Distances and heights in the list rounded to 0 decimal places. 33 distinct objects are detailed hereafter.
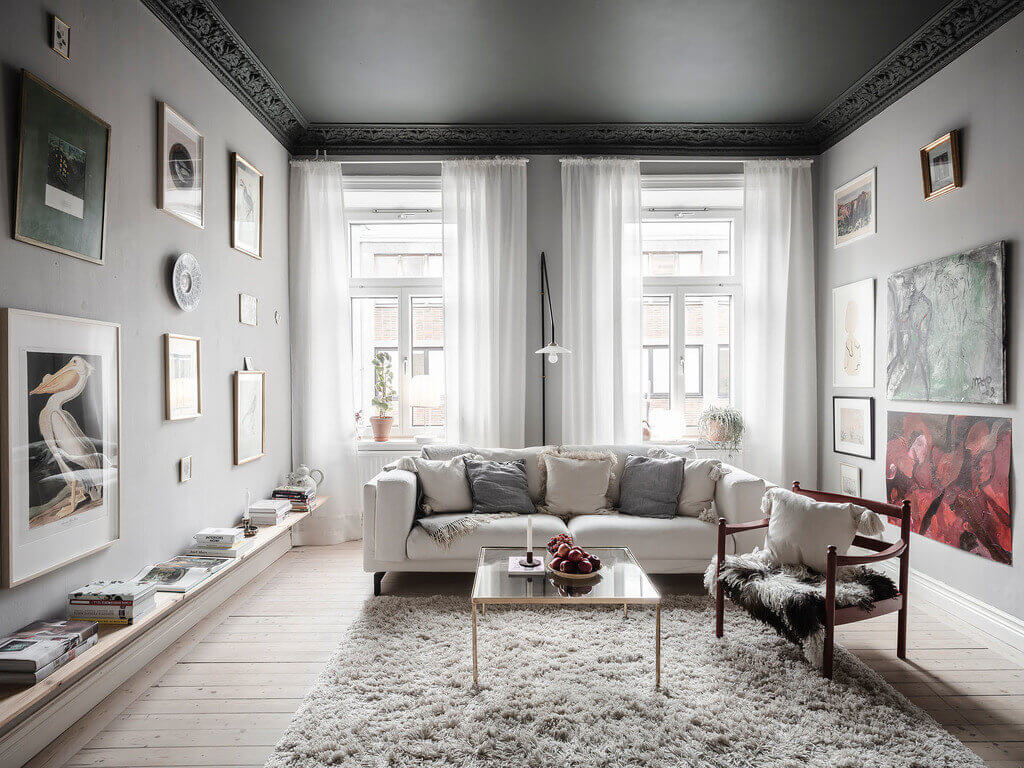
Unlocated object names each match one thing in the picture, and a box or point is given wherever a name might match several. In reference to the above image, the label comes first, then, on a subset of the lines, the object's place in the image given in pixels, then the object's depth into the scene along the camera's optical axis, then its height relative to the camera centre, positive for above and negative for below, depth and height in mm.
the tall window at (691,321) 5156 +530
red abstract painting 3051 -514
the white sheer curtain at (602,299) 4840 +667
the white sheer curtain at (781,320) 4828 +504
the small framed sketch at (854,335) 4180 +343
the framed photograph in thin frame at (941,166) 3367 +1232
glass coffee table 2480 -868
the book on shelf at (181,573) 2750 -888
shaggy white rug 2086 -1239
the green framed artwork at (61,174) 2186 +805
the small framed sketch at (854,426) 4164 -303
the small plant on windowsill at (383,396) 5020 -100
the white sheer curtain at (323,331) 4867 +422
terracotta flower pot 5012 -349
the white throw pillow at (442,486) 3906 -650
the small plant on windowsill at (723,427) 4750 -335
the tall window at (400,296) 5164 +744
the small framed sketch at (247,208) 3896 +1168
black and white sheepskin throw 2514 -895
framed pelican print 2096 -210
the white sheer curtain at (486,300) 4816 +660
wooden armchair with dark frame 2488 -799
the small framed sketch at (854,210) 4211 +1239
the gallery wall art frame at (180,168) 3071 +1146
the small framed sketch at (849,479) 4301 -685
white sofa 3611 -896
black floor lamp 4867 +215
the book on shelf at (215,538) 3242 -812
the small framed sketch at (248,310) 4008 +497
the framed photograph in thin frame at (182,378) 3105 +35
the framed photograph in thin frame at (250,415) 3912 -207
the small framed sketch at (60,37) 2330 +1337
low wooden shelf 1821 -939
